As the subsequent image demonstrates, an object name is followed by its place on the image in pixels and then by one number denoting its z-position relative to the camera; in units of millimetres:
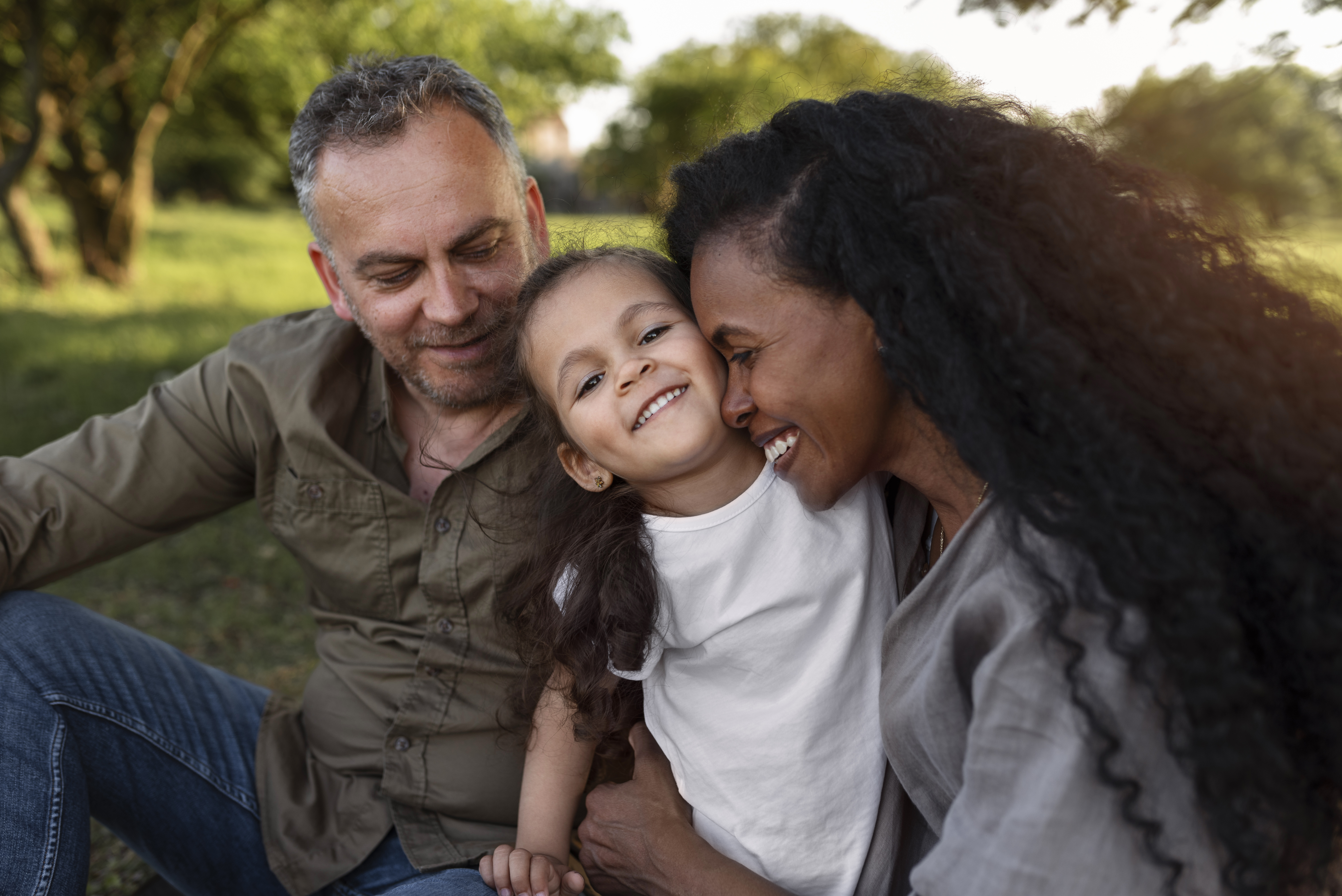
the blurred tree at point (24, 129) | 10156
